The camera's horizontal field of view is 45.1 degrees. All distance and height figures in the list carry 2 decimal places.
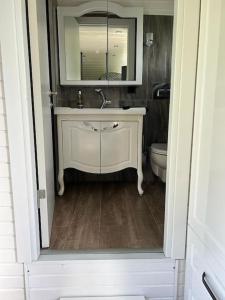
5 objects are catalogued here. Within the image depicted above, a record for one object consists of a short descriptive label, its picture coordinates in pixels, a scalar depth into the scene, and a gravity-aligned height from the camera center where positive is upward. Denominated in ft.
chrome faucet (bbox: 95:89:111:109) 9.93 -0.45
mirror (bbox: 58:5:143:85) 9.34 +1.35
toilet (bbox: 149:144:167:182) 8.66 -2.33
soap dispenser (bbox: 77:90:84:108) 9.83 -0.50
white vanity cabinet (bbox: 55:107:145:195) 8.26 -1.62
